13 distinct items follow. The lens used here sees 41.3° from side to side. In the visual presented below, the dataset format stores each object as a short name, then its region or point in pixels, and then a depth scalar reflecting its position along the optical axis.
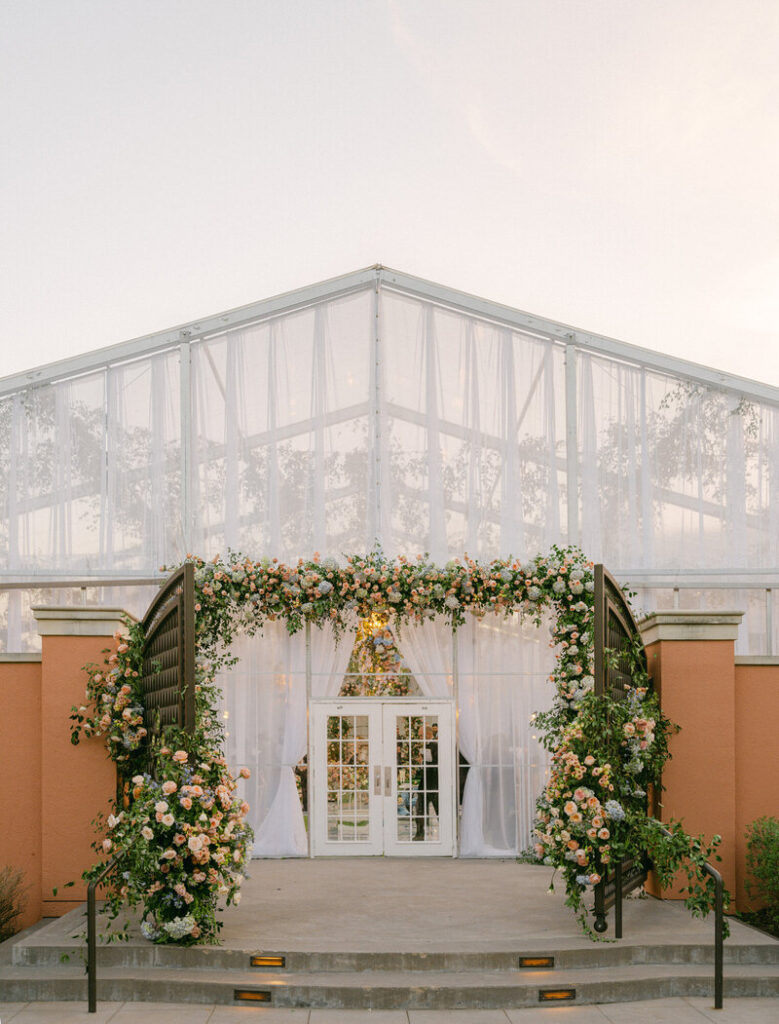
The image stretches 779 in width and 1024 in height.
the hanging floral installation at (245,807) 6.95
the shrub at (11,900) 8.15
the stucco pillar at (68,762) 8.72
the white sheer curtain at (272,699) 12.24
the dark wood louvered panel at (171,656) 7.14
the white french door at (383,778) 12.19
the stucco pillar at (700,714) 8.96
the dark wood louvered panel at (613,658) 7.43
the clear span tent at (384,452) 12.17
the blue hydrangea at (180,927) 6.94
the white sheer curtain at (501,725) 12.18
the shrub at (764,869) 8.31
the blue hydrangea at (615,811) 7.17
